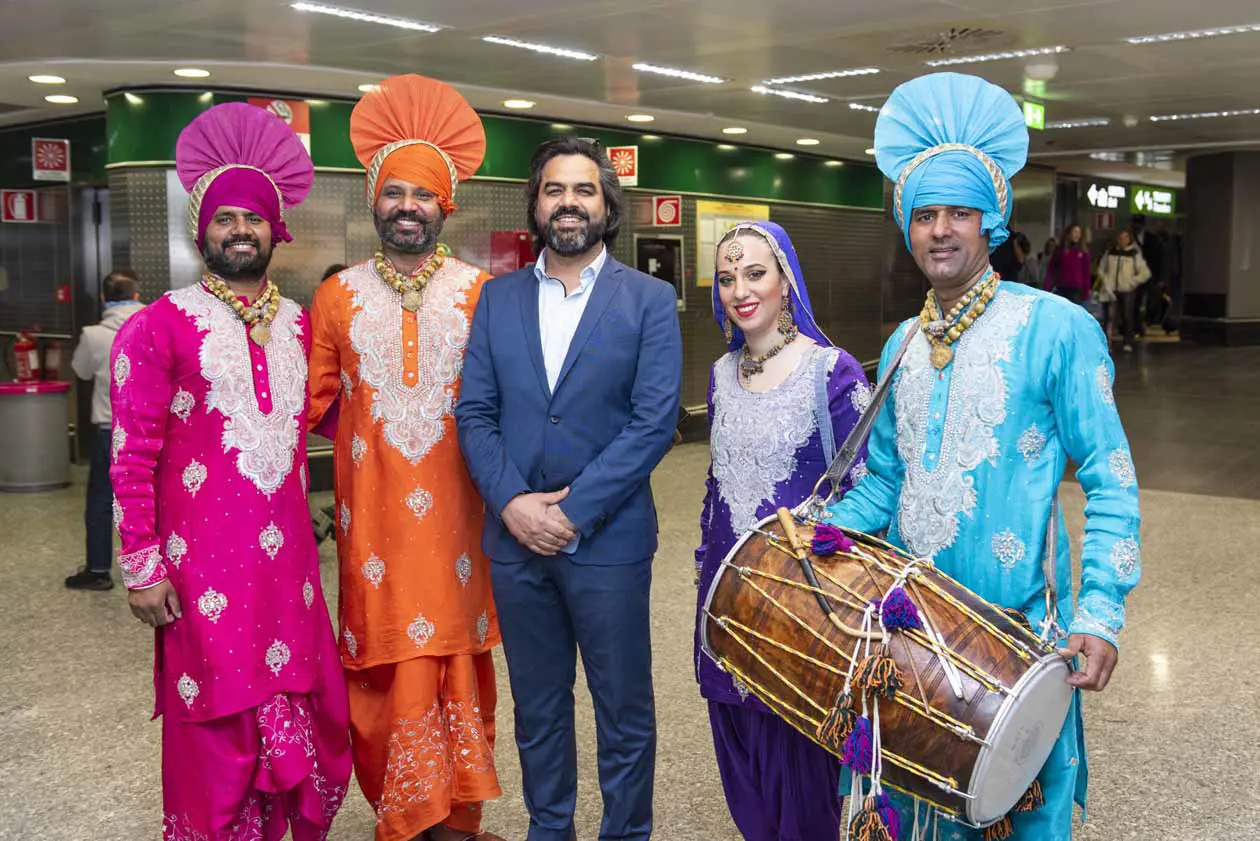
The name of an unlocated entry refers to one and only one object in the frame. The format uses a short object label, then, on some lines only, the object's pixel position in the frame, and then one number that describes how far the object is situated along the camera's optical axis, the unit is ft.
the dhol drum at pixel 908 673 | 6.91
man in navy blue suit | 10.39
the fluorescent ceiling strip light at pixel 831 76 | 32.73
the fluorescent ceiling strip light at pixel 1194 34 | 28.25
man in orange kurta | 11.29
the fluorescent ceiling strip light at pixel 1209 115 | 46.56
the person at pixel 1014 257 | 57.77
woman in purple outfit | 10.20
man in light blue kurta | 7.68
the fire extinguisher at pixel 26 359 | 34.55
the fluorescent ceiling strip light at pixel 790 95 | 35.60
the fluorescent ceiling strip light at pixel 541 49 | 27.45
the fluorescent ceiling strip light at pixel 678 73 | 31.48
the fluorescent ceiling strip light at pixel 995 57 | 30.45
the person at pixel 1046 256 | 69.29
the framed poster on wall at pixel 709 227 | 46.01
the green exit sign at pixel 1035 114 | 40.04
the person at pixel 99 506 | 22.48
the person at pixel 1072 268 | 65.57
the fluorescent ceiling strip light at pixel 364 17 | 23.62
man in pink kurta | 10.24
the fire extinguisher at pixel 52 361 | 37.35
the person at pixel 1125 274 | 75.97
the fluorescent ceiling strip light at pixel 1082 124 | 46.98
